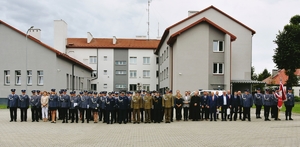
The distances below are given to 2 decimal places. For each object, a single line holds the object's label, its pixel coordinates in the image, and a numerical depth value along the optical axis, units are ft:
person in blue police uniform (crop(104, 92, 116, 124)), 63.72
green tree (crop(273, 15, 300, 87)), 145.79
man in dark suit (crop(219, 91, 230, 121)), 67.87
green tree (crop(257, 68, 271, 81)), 290.97
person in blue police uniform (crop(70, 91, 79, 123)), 64.62
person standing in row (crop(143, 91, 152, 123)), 63.93
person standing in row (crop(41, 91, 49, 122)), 66.18
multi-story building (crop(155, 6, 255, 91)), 115.55
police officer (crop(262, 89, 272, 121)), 68.23
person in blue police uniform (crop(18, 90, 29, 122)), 67.92
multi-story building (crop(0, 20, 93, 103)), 123.65
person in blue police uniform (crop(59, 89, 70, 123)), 65.05
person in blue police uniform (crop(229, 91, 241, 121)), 67.97
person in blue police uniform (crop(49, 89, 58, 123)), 65.36
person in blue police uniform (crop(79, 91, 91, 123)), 64.90
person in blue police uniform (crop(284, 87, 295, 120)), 68.03
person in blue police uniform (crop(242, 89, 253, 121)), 67.36
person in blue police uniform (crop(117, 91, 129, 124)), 63.82
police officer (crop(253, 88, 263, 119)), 70.85
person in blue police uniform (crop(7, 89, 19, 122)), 67.56
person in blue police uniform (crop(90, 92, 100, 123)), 64.69
